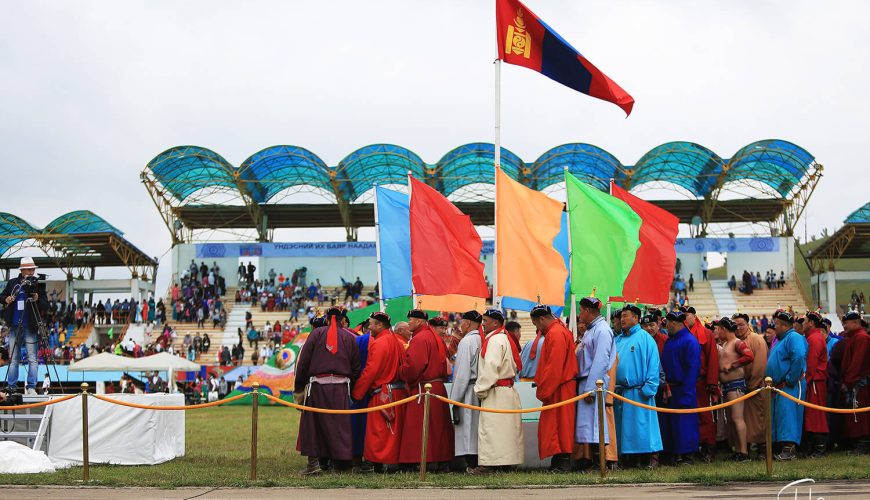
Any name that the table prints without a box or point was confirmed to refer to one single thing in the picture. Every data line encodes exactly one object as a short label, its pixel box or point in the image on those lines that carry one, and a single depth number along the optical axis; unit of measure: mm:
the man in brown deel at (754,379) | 11891
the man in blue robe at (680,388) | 11305
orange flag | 12148
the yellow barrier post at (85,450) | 10008
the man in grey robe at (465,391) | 10648
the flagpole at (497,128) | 12175
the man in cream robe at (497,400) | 10352
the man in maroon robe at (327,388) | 10844
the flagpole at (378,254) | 13492
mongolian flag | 13203
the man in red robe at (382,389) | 10789
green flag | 12453
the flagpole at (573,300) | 12360
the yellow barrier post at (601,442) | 9609
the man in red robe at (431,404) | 10758
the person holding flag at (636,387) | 10758
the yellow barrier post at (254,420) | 9703
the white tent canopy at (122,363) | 26844
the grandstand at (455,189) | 42500
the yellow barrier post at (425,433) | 9773
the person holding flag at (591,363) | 10359
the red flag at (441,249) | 12500
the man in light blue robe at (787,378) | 11703
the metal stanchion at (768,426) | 9477
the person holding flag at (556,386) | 10359
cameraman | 12336
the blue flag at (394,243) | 13961
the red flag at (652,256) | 13602
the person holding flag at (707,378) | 11812
